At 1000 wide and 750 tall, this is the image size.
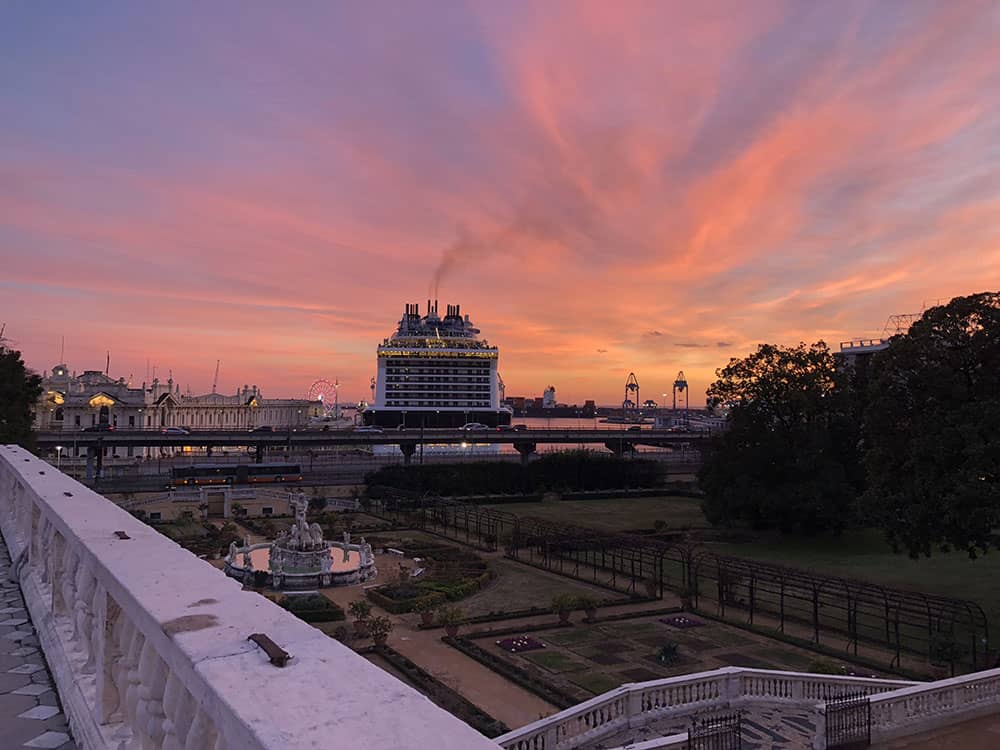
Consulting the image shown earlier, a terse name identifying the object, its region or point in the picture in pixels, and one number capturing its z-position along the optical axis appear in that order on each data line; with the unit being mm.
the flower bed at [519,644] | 22547
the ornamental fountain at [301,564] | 31375
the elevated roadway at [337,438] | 67500
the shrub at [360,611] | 24297
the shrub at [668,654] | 21250
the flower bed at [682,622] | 25375
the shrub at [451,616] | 24031
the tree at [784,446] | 40906
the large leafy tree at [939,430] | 21766
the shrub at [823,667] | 19422
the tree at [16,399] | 40688
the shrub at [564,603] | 25375
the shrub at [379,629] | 22444
